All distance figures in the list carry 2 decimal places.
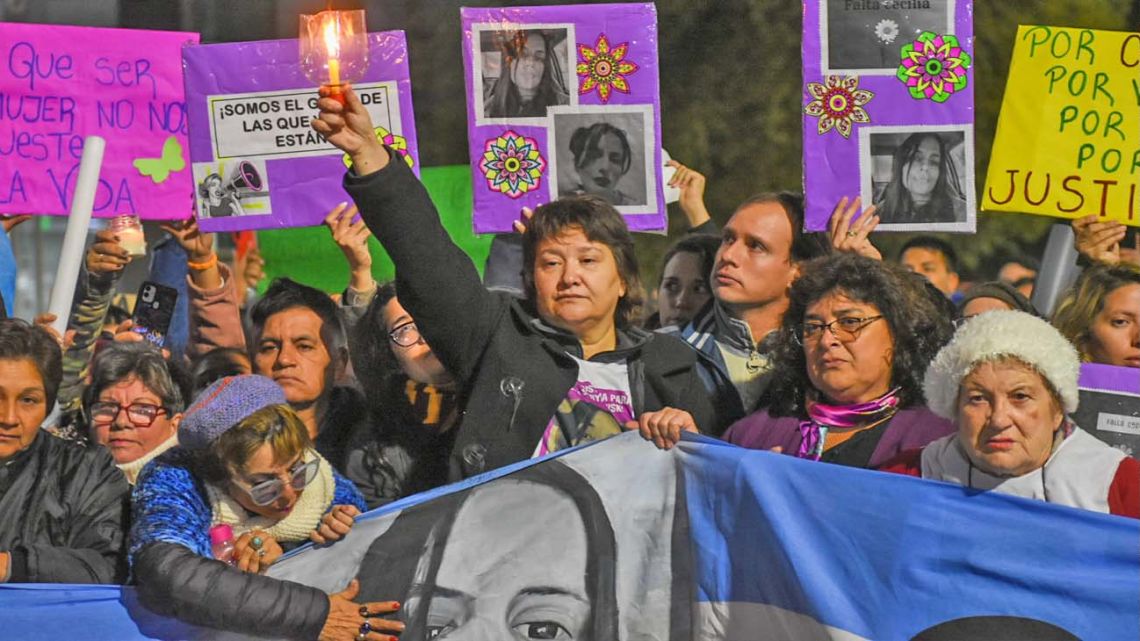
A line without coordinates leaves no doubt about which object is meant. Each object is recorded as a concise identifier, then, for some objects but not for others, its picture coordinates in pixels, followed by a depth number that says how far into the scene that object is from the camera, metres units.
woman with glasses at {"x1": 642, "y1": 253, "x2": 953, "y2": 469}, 8.53
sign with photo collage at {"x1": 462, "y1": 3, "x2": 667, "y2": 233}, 11.10
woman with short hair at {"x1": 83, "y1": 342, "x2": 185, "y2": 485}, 10.23
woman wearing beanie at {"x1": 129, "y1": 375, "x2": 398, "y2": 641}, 8.27
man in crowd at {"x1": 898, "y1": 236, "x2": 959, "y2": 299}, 16.59
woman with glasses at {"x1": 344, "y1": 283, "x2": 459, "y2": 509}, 10.04
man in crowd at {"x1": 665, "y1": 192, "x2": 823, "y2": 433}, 10.10
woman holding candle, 8.53
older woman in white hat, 7.64
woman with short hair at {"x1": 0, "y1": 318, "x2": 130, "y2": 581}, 8.84
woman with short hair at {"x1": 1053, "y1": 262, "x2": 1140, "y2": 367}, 10.15
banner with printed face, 7.83
